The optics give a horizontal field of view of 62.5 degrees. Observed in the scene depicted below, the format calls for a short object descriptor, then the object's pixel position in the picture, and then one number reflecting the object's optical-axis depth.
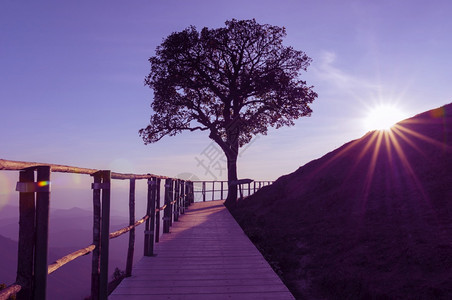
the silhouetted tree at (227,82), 23.22
